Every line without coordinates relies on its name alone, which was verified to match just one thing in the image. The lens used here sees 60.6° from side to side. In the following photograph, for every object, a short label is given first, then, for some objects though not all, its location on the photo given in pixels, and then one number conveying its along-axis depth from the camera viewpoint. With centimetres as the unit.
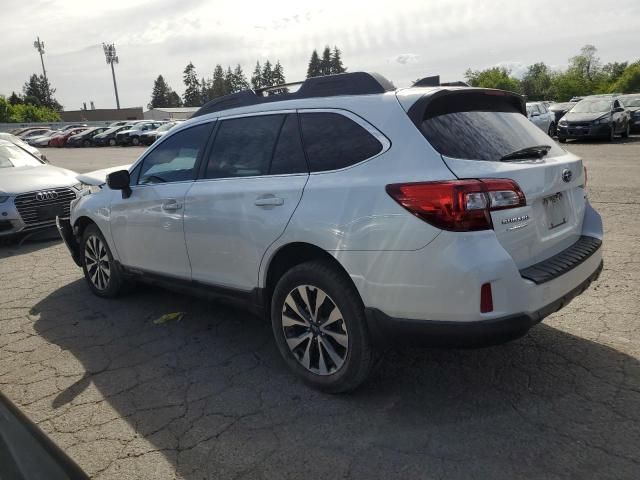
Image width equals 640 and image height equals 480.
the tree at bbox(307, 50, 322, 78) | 11376
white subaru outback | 269
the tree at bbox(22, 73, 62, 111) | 11992
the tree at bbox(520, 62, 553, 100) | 9851
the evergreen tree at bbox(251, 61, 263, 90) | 12932
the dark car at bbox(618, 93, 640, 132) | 2206
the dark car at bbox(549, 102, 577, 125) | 2722
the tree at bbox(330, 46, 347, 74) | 11519
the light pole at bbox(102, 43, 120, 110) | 8396
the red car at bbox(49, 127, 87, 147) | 4366
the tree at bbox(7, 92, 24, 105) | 10198
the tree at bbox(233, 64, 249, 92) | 13025
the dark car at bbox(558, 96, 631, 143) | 1975
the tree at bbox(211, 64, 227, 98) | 12661
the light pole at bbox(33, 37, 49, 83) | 8778
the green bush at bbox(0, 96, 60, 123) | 7902
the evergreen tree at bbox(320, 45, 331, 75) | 11439
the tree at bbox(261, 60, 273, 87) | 12762
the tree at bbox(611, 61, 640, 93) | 7608
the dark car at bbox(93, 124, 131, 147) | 4066
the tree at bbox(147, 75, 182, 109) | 13250
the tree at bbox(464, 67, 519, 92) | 10241
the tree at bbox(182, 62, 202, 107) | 13100
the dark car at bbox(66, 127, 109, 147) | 4212
